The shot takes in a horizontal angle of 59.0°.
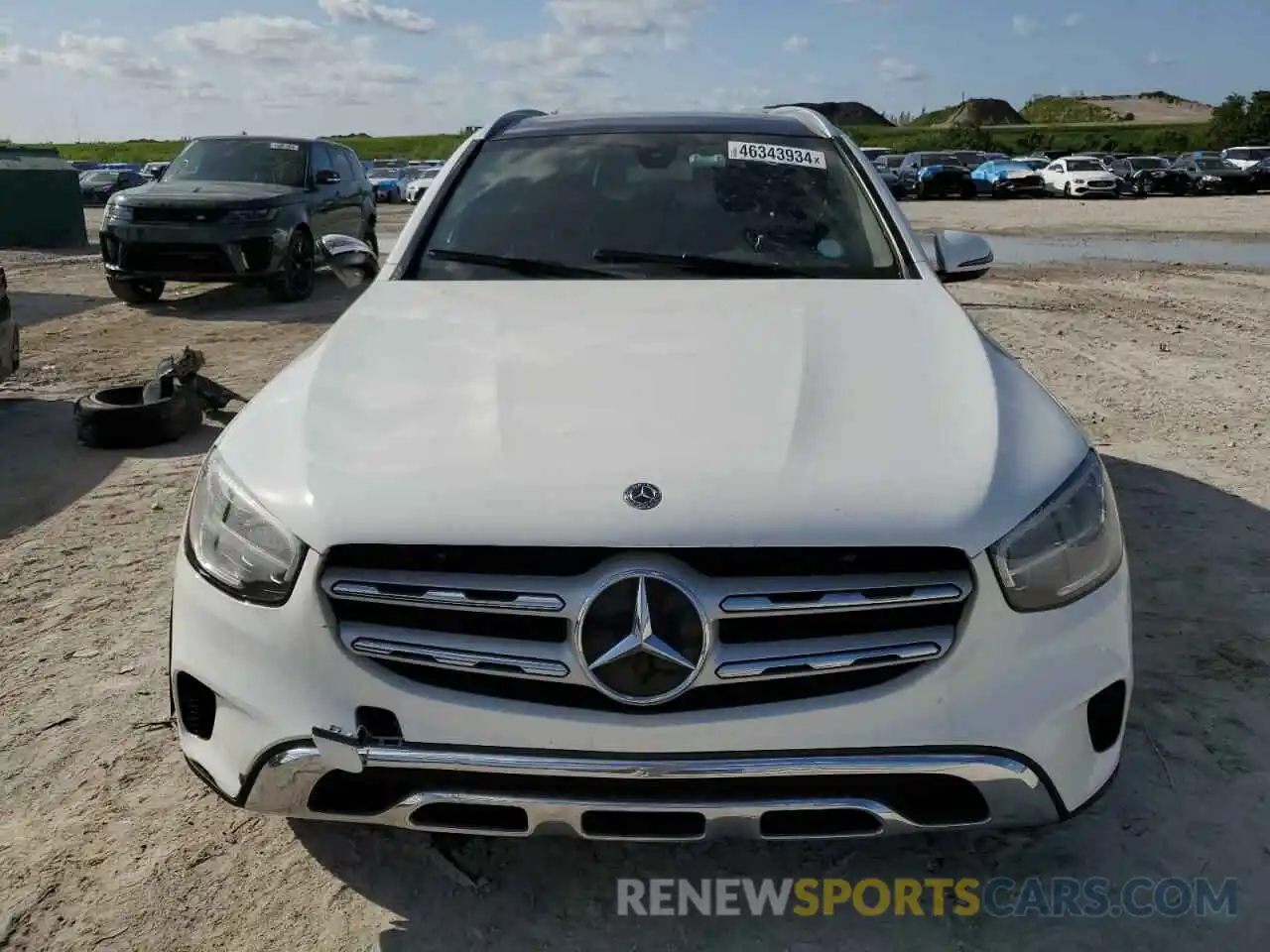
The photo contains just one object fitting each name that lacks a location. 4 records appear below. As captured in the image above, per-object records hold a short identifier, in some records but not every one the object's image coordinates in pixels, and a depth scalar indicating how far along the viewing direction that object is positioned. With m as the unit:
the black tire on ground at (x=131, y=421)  5.76
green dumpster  18.84
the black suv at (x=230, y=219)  10.33
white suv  1.95
